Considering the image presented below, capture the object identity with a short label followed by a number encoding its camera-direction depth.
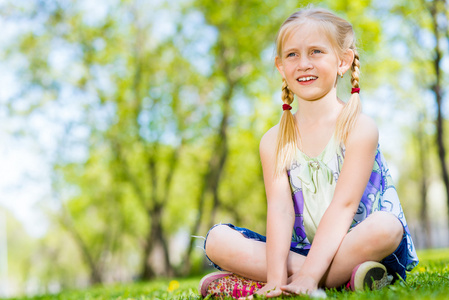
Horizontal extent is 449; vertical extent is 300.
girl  2.80
